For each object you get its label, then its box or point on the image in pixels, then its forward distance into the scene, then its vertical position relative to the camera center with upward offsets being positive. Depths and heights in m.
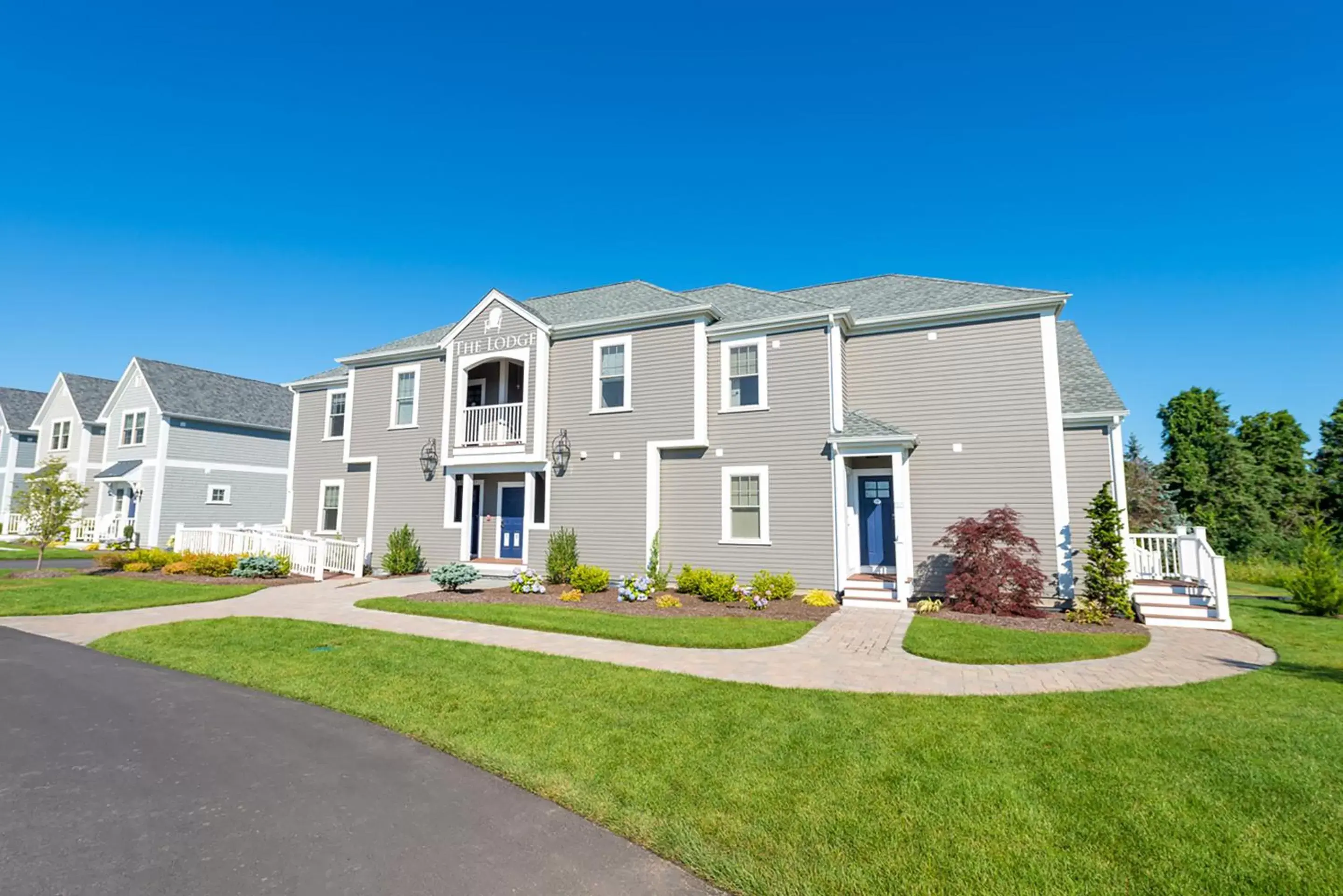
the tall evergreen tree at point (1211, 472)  28.97 +2.31
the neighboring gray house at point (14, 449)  34.47 +3.88
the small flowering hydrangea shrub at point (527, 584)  15.21 -1.65
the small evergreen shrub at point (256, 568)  17.56 -1.43
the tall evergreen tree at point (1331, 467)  31.31 +2.76
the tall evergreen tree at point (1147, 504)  24.64 +0.62
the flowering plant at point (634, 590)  14.19 -1.65
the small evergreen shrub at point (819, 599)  13.13 -1.74
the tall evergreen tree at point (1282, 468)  30.20 +2.65
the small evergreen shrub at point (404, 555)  18.05 -1.09
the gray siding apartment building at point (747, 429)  13.70 +2.23
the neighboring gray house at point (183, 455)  26.67 +2.86
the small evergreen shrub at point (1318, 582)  12.66 -1.30
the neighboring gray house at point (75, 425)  31.09 +4.79
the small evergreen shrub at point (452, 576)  15.05 -1.44
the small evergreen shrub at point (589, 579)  15.09 -1.51
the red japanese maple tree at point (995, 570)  12.20 -1.05
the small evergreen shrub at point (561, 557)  15.88 -1.01
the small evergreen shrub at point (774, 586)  13.66 -1.52
